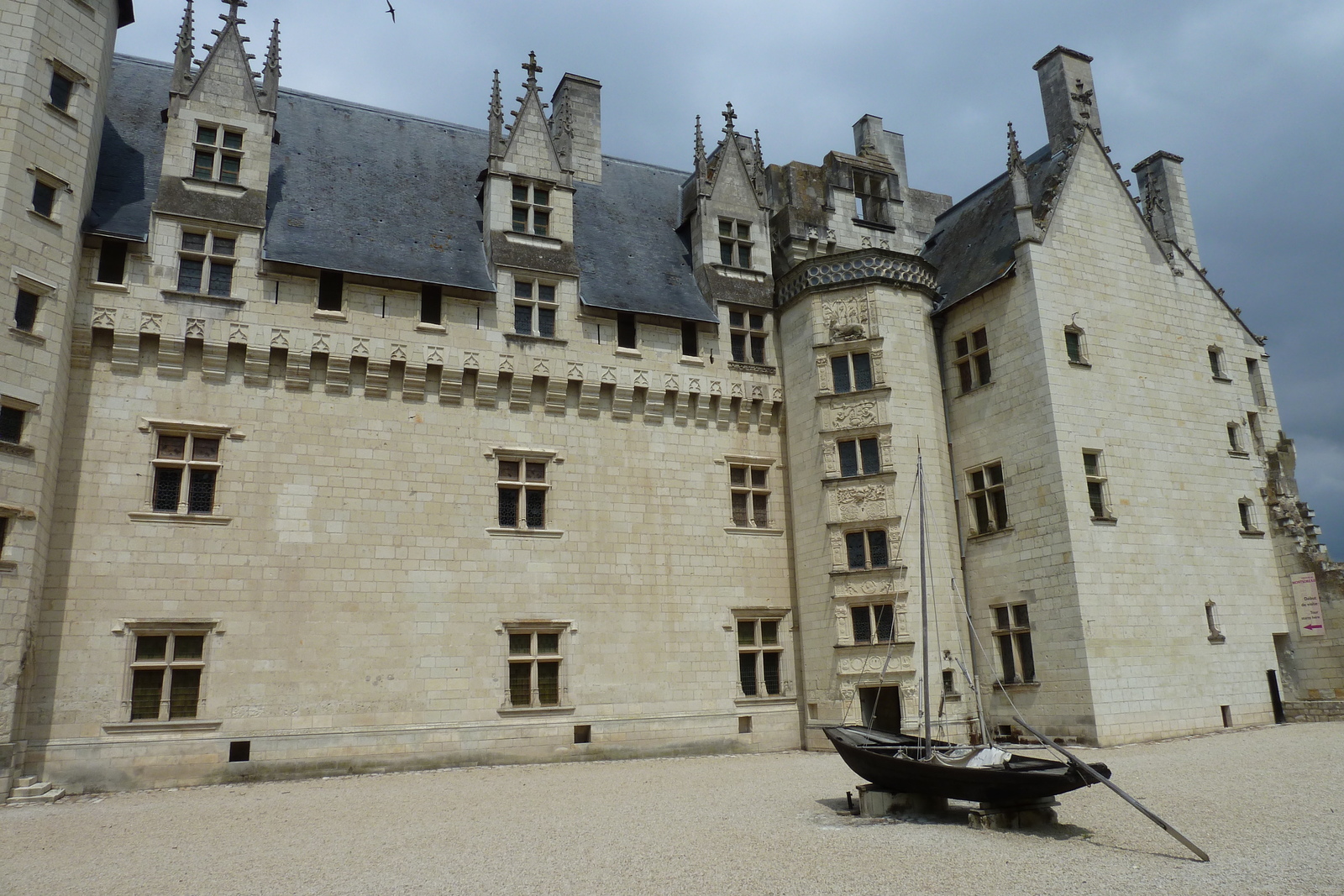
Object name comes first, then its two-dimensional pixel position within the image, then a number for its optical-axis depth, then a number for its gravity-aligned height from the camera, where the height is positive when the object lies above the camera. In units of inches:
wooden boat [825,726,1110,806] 408.8 -55.0
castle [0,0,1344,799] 689.0 +178.2
